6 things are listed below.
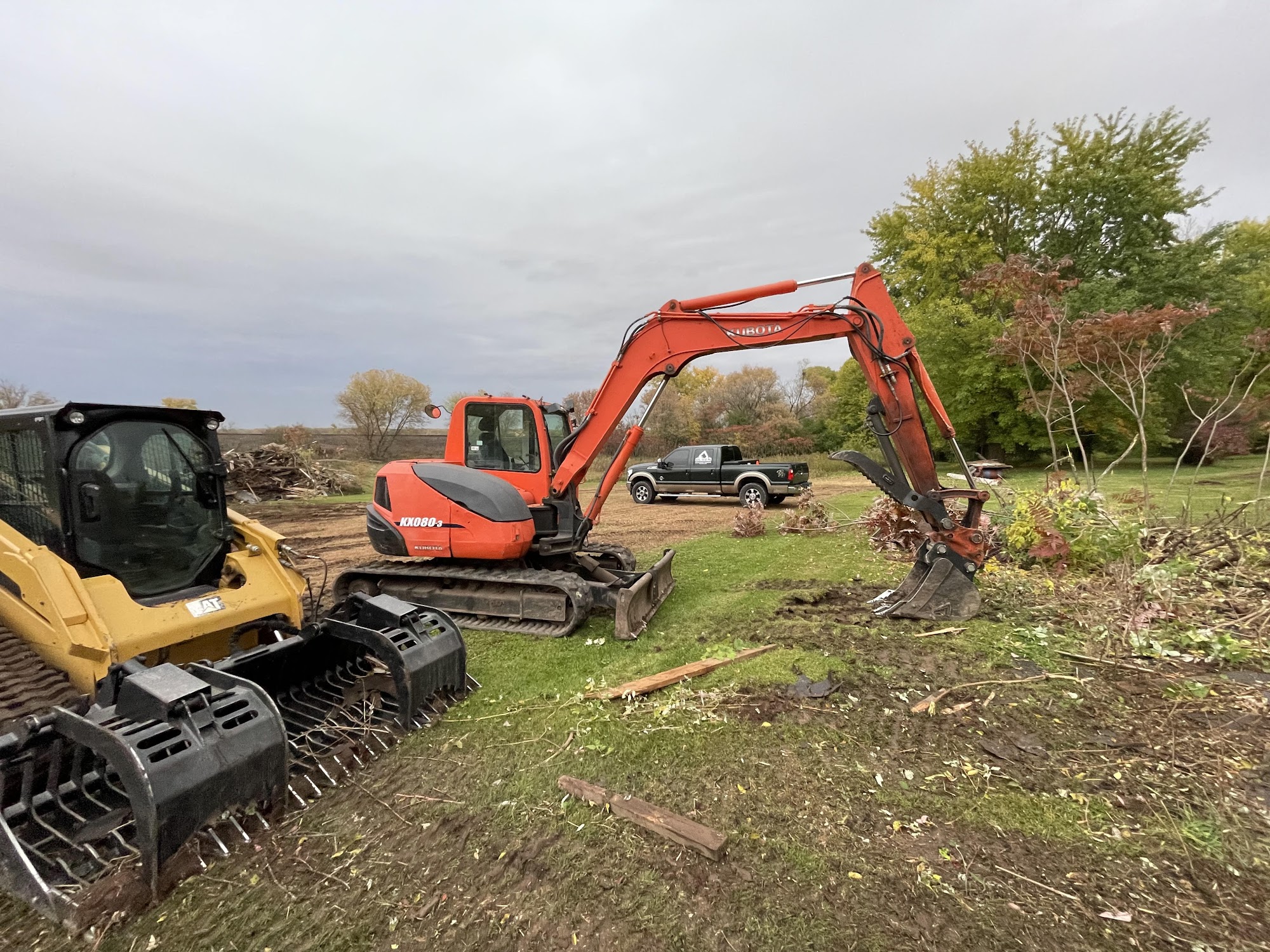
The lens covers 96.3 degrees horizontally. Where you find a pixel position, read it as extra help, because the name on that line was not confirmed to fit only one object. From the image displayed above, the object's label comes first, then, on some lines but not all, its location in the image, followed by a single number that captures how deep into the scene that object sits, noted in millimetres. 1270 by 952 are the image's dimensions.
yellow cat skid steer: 2469
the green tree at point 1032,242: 20312
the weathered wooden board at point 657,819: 2566
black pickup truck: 15547
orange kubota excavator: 5371
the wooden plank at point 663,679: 4191
